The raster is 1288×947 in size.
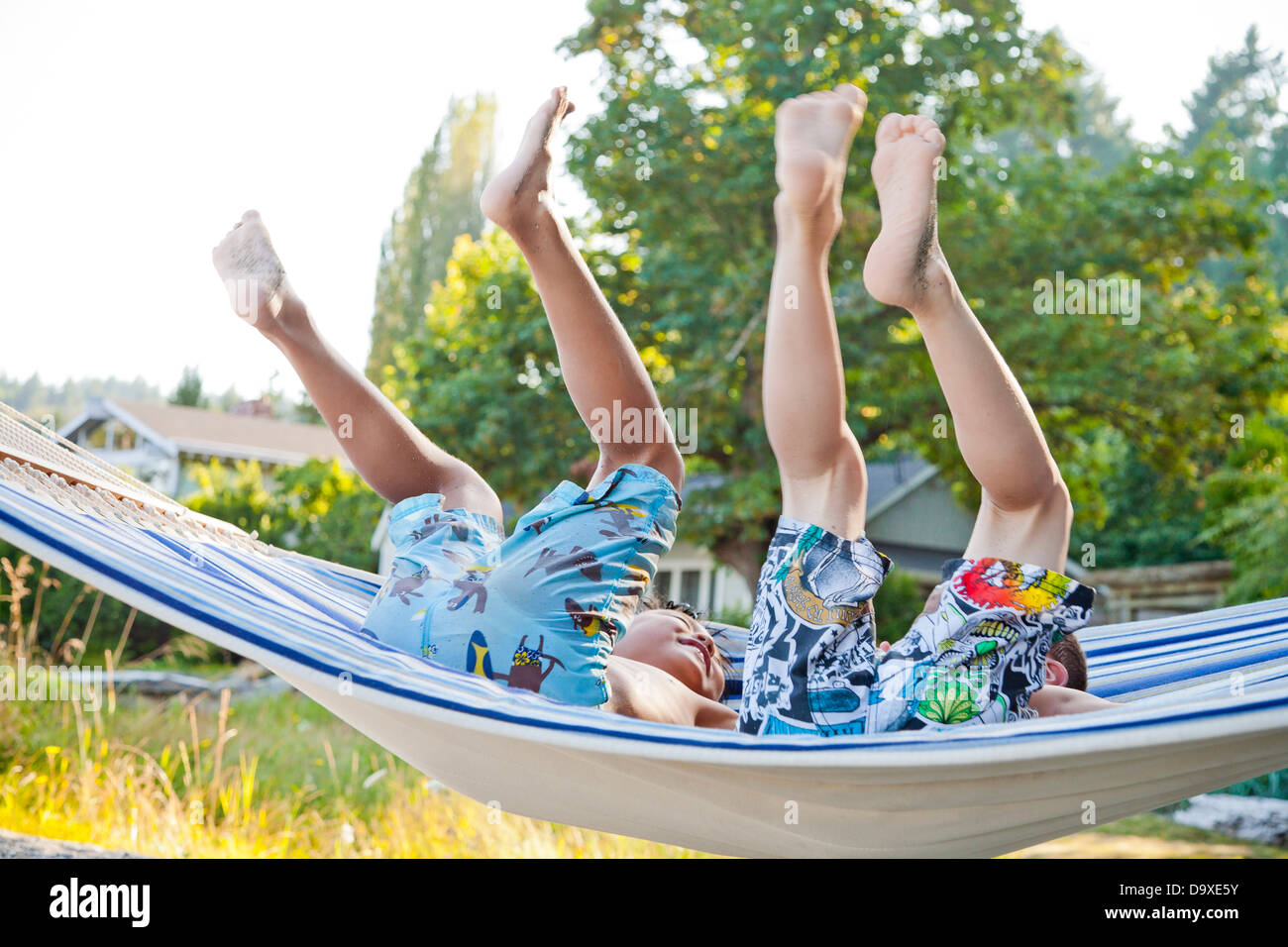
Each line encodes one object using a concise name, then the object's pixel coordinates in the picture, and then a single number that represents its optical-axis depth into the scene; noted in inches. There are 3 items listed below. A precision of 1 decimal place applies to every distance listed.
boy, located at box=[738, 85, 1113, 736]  50.6
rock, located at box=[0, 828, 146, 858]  91.4
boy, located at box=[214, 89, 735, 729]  58.3
